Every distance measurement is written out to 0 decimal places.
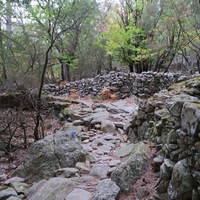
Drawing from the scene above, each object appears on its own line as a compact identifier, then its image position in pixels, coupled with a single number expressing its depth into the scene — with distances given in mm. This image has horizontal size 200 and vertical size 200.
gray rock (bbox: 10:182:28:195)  3786
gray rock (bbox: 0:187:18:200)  3574
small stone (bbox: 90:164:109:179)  3619
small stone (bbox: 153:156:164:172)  2805
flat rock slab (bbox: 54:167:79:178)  3832
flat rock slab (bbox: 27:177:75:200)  3162
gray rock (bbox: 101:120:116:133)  6086
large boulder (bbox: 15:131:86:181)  4336
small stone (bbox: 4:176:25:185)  4236
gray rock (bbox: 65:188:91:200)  2920
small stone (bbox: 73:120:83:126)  6873
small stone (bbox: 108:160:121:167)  3826
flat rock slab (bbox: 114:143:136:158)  4219
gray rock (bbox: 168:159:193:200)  2033
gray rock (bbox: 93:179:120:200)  2652
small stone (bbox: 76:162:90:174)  3910
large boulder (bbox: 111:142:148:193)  2876
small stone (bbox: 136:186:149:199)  2594
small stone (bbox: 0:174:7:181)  4641
